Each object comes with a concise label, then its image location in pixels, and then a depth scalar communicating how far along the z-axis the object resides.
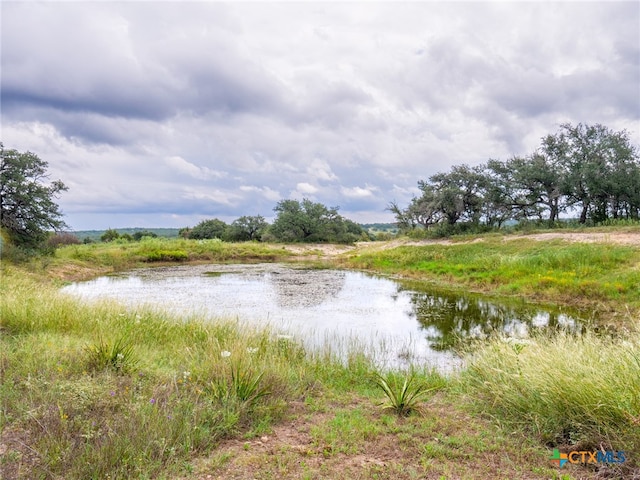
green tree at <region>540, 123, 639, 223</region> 28.17
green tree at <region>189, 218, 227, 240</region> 62.72
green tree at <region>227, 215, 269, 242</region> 59.38
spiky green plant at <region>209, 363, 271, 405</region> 4.50
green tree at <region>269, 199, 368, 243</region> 53.66
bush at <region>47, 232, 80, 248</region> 32.08
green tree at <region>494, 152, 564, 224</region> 30.91
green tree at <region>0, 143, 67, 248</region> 21.31
